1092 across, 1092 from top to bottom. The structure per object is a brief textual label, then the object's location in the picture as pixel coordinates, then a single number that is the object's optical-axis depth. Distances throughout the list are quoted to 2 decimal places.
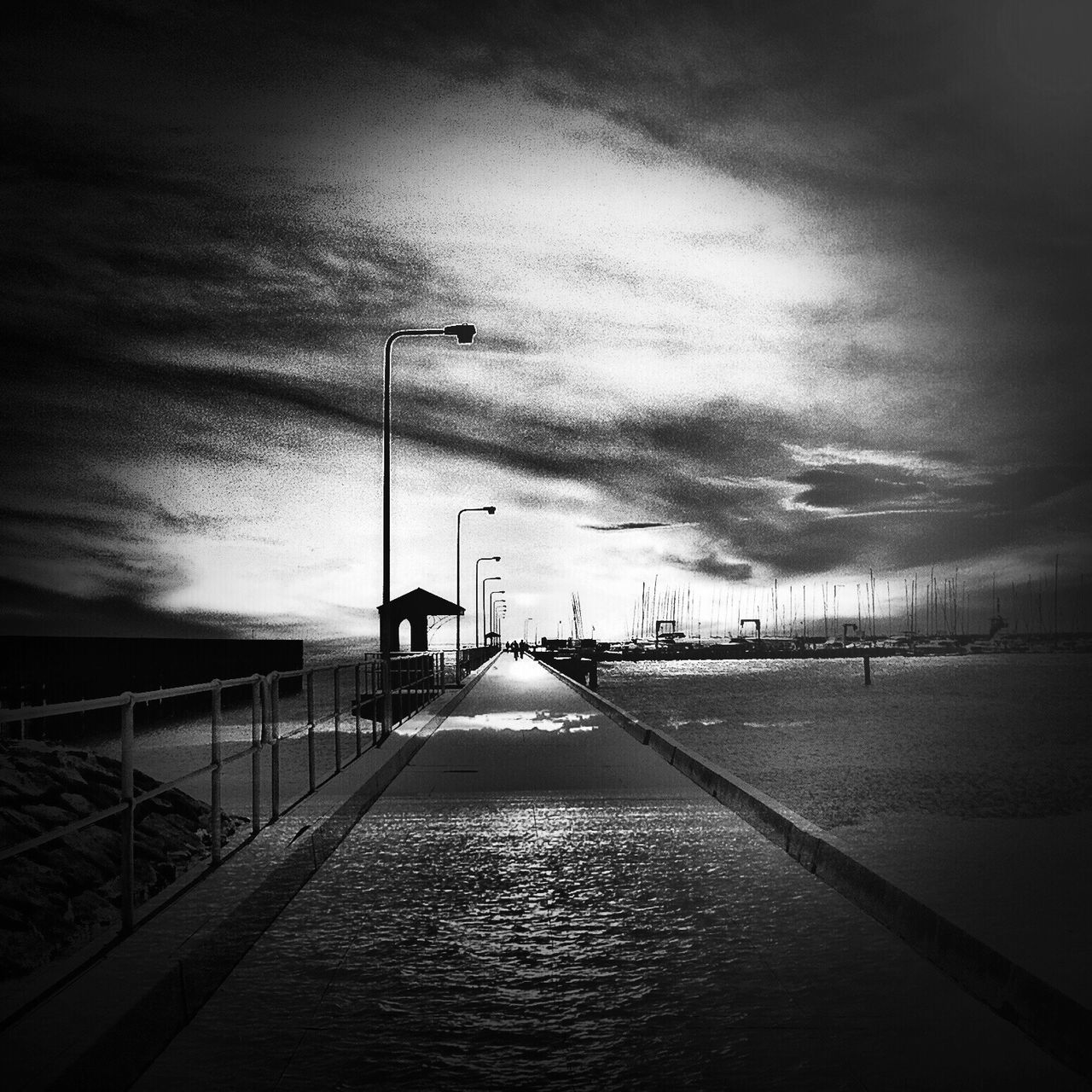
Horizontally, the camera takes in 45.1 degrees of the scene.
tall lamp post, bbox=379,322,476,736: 28.37
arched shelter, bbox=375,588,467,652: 66.75
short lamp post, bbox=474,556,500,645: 101.56
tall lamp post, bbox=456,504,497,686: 70.62
